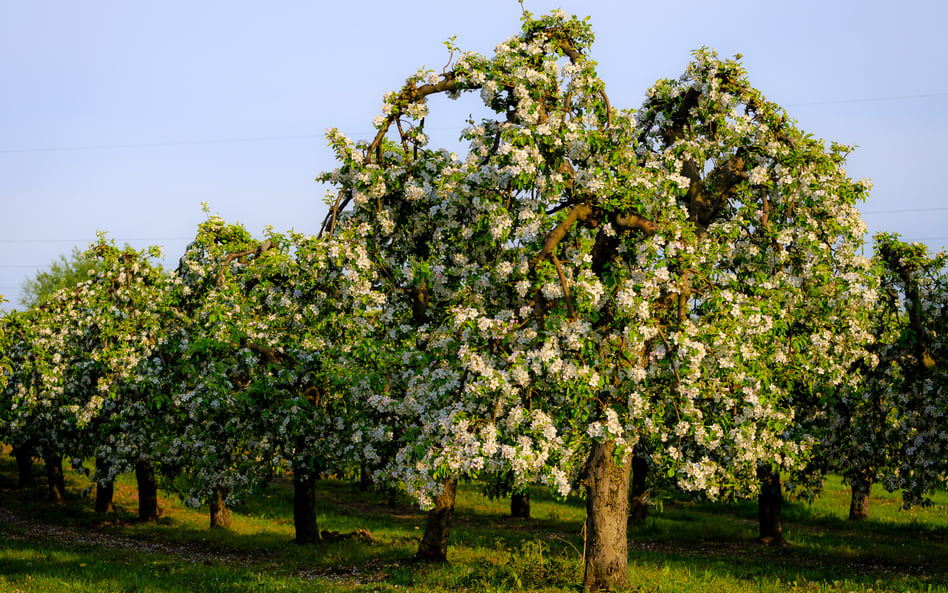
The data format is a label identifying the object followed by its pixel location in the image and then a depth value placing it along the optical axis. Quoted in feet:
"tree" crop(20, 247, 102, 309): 244.83
